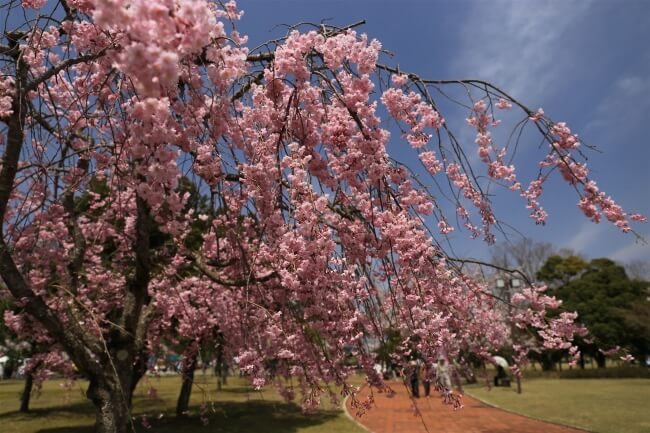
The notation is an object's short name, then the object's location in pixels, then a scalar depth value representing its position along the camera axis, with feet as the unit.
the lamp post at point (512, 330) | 50.50
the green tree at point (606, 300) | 76.02
